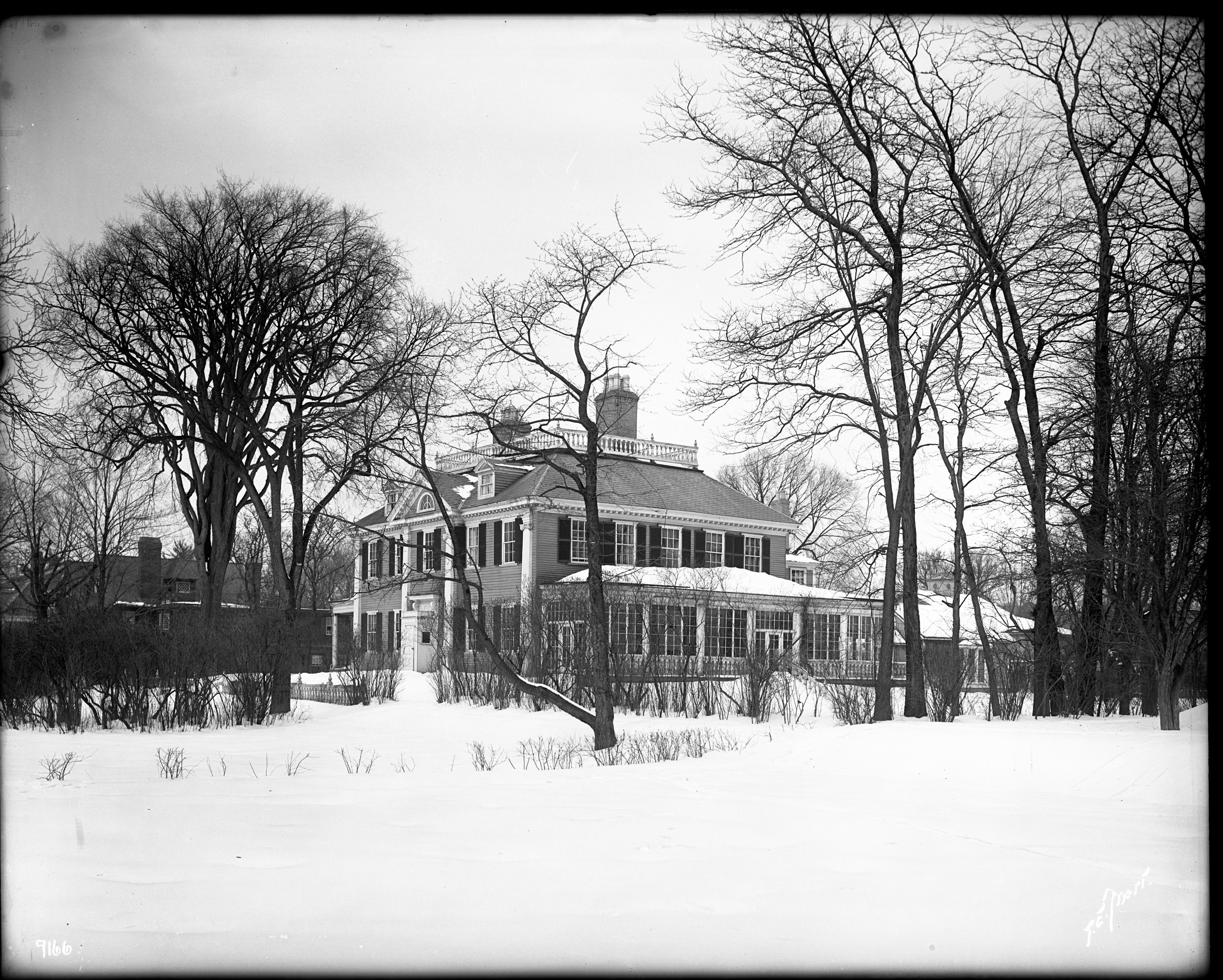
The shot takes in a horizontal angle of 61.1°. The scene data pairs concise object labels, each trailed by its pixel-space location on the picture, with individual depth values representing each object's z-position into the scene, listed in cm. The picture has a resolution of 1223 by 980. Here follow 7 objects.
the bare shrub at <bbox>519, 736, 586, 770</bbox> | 1490
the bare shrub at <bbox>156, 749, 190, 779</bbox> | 1251
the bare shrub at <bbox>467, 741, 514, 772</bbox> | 1469
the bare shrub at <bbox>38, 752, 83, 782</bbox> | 1122
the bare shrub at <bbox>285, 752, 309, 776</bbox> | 1319
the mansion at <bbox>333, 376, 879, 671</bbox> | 3359
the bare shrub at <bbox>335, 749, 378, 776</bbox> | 1396
